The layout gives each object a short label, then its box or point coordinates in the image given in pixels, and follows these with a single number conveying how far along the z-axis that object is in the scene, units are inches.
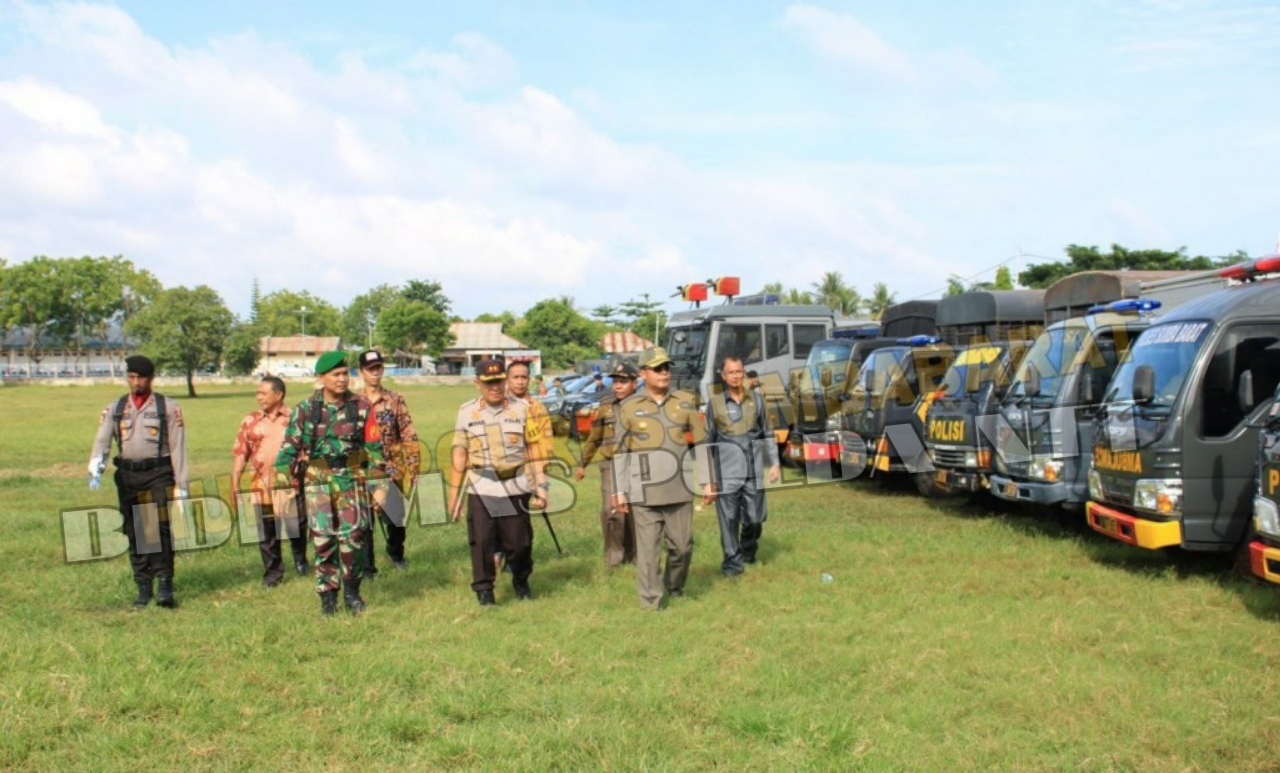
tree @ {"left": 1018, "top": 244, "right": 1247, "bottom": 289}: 1555.1
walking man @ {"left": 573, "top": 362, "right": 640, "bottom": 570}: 315.9
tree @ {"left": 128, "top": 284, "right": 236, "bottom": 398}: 2365.9
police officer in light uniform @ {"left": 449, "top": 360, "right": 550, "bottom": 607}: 283.3
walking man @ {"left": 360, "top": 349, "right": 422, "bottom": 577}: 313.4
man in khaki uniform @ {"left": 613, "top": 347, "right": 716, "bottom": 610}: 282.7
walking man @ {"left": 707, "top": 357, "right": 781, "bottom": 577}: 322.7
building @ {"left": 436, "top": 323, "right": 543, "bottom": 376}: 3897.6
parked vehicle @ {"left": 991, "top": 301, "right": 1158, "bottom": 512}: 363.6
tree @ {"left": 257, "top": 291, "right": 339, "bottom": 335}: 5113.2
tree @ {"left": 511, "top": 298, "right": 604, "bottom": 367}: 3558.1
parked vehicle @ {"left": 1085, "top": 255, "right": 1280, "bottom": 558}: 284.5
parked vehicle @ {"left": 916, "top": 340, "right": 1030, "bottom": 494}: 411.5
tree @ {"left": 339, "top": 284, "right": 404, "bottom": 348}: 4879.4
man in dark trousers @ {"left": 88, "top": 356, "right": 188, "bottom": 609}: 281.6
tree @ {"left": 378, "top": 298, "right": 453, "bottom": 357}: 3686.0
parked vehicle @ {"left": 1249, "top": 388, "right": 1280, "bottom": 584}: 238.5
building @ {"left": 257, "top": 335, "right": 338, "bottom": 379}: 4099.4
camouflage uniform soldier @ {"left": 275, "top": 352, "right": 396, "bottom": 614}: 272.5
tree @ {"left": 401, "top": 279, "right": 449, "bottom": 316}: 4343.0
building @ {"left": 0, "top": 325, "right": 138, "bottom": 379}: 3705.7
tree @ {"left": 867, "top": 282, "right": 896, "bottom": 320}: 2600.4
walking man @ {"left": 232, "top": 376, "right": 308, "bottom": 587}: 317.7
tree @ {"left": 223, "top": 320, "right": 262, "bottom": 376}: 2502.5
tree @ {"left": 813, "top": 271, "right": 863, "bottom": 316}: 2632.9
